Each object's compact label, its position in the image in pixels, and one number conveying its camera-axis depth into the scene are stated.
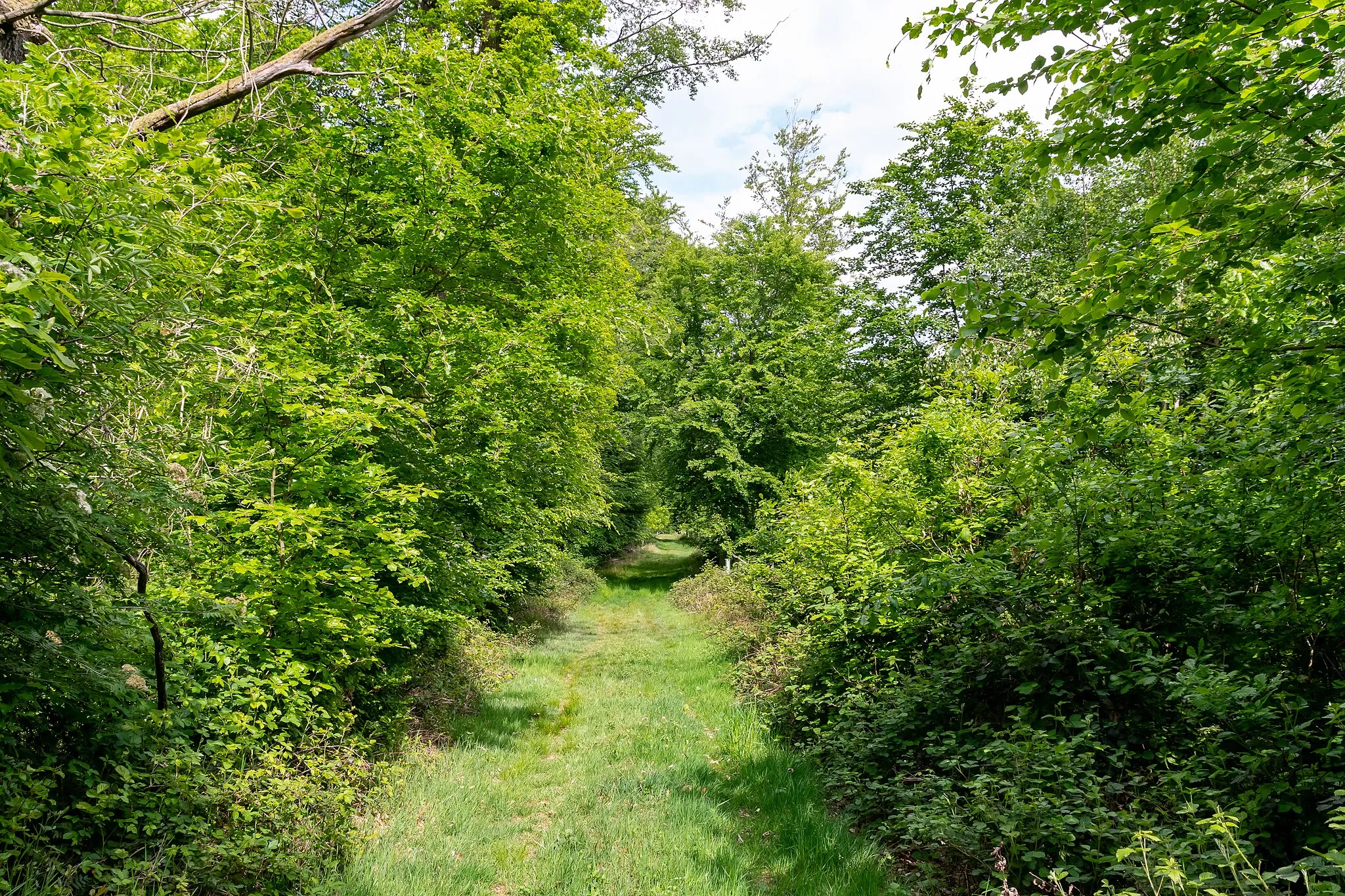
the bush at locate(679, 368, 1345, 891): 3.51
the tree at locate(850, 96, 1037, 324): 17.19
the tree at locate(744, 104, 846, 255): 29.39
